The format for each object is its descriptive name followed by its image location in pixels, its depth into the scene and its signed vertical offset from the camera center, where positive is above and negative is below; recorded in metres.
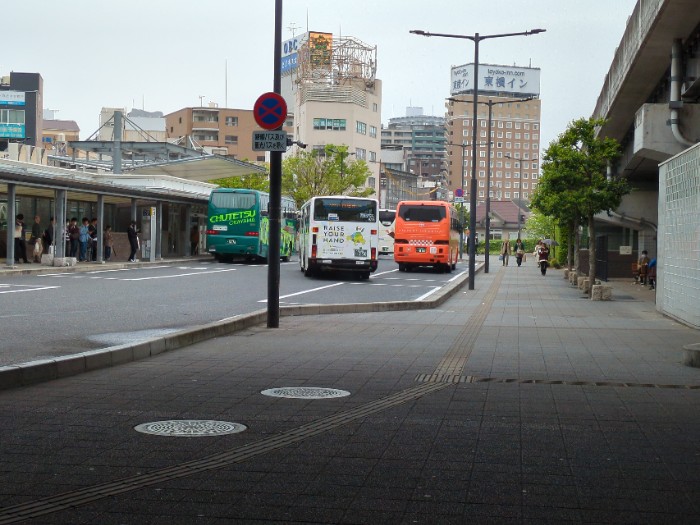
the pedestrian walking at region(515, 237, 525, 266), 66.94 -0.85
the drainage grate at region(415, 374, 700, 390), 10.24 -1.45
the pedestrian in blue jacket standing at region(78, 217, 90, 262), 41.59 -0.39
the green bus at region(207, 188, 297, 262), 49.09 +0.55
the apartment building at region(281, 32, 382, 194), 114.81 +16.01
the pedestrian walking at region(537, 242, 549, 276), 52.01 -0.74
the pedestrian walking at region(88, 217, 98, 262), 43.34 -0.35
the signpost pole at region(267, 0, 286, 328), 16.12 +0.31
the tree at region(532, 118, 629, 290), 32.38 +2.17
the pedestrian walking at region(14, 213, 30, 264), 37.49 -0.39
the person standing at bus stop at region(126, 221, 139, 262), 44.21 -0.34
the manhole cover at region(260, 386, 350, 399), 9.09 -1.45
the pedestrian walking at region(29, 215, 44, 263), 38.88 -0.45
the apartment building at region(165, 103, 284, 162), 138.88 +14.89
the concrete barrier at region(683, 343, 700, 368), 11.95 -1.32
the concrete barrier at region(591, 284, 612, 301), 28.91 -1.41
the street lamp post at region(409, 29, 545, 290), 33.88 +5.39
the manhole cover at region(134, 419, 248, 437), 7.17 -1.43
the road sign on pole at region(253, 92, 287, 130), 15.62 +1.94
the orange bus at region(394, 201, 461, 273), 46.84 +0.20
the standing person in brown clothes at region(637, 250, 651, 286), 39.99 -0.90
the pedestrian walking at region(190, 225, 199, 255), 59.56 -0.39
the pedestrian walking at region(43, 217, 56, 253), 40.93 -0.30
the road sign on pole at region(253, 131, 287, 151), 15.35 +1.46
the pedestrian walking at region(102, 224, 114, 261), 44.69 -0.48
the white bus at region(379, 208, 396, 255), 84.00 +0.60
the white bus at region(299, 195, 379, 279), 36.69 +0.07
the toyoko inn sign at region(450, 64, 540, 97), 142.25 +23.13
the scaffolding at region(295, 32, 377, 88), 118.19 +20.52
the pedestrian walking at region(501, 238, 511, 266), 69.00 -0.82
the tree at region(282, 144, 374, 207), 89.12 +5.39
